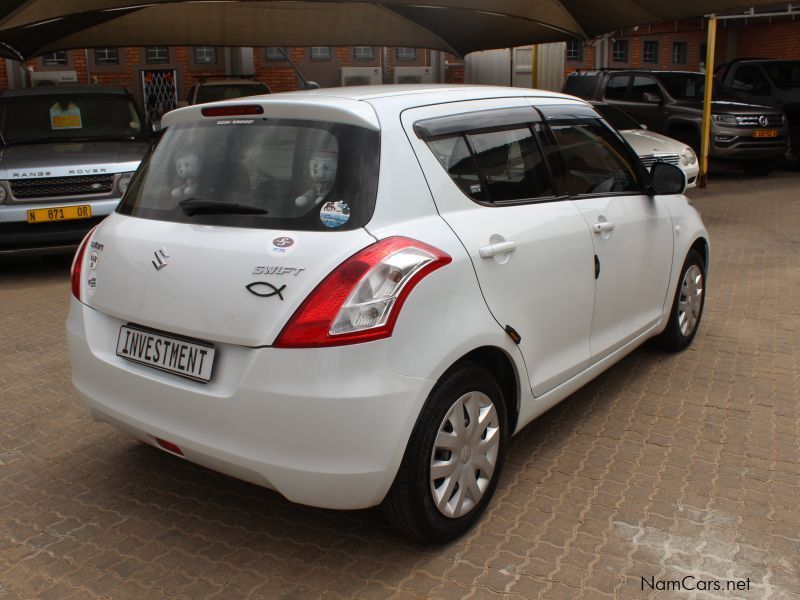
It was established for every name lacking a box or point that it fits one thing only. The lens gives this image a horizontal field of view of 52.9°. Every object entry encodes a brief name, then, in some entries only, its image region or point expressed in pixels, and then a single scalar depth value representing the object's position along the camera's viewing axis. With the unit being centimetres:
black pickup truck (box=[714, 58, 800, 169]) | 1605
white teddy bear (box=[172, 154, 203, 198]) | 312
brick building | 2028
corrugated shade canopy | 1191
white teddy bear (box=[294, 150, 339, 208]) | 280
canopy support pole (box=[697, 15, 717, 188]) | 1286
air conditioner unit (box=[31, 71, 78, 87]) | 1966
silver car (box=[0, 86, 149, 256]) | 747
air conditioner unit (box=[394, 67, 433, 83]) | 2286
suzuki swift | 261
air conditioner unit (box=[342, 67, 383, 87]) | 2252
